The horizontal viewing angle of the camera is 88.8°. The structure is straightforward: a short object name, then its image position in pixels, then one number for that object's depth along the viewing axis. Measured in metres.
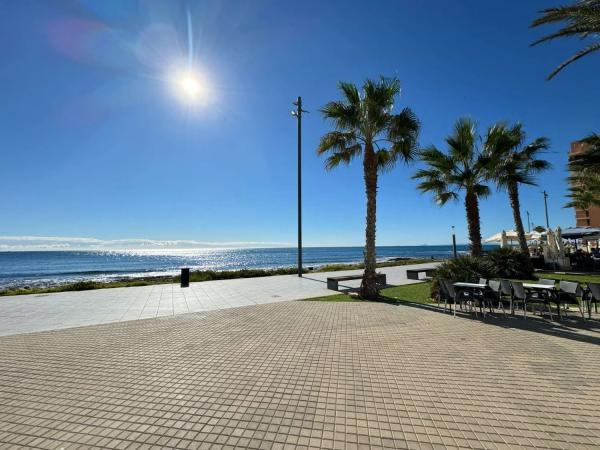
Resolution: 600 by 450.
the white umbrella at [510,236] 23.06
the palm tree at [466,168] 13.38
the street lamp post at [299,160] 18.72
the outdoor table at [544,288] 7.36
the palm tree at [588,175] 11.59
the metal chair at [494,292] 7.91
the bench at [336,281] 13.33
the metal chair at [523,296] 7.33
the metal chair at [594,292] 6.91
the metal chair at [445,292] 8.15
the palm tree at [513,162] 13.30
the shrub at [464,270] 10.13
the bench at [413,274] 16.27
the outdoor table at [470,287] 8.08
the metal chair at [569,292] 7.16
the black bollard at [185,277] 14.92
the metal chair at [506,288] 7.77
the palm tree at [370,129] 10.27
